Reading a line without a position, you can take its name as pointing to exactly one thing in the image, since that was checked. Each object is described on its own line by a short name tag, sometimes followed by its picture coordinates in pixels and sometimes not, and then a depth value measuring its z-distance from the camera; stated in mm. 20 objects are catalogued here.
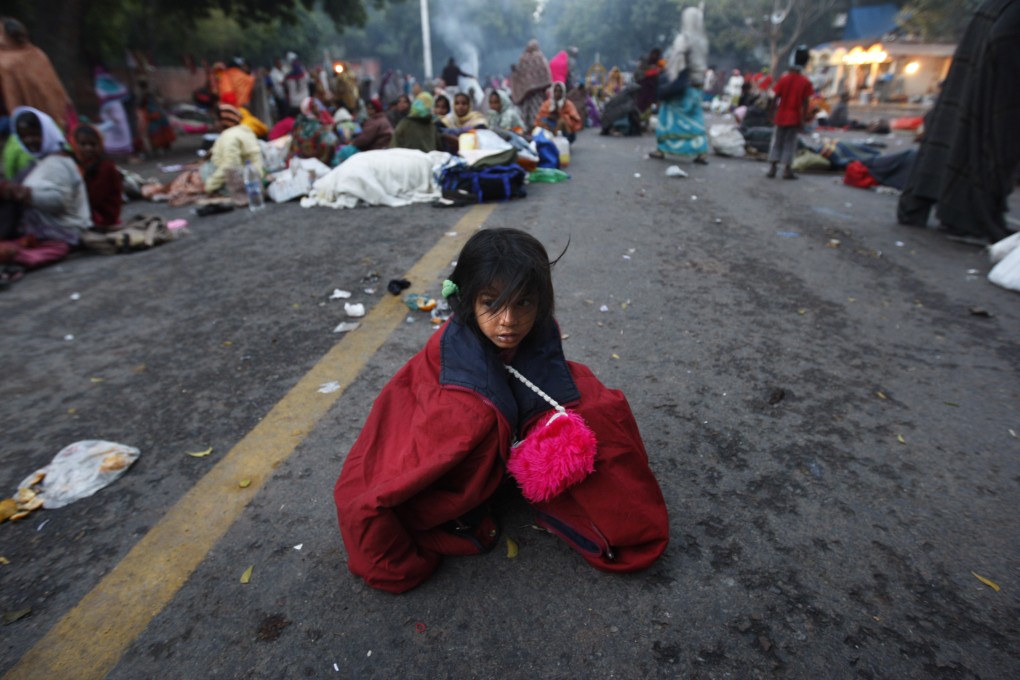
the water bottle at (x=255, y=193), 6777
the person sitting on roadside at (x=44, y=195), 4883
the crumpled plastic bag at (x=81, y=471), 2066
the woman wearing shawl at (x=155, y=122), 11508
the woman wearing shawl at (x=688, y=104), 8750
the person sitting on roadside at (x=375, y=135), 8703
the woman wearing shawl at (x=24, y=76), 7605
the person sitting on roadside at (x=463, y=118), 9047
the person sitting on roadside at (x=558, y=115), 10641
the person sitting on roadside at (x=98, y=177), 5641
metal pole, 37297
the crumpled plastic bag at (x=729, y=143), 10648
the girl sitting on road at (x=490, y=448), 1554
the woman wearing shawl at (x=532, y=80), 12414
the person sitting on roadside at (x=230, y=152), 7332
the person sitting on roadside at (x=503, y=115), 9586
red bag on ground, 7859
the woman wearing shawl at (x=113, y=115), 11070
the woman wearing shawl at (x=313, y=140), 8438
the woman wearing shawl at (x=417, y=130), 7938
